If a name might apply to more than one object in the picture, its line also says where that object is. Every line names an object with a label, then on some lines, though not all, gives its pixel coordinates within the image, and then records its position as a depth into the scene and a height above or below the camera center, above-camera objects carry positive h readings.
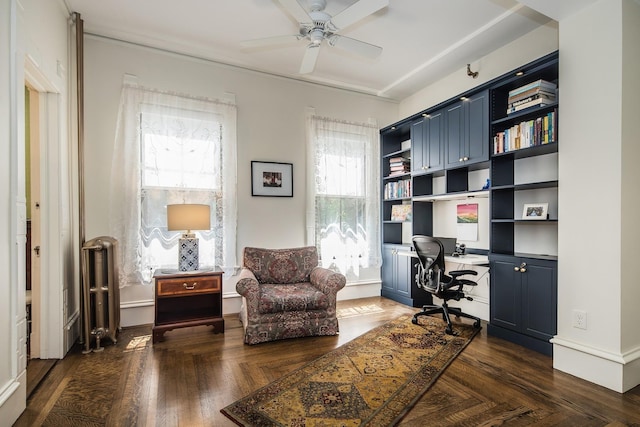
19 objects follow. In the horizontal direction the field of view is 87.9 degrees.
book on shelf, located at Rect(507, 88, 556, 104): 2.87 +1.04
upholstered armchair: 3.02 -0.82
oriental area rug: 1.88 -1.17
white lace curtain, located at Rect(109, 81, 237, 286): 3.42 +0.42
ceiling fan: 2.42 +1.49
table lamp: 3.16 -0.12
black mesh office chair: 3.36 -0.70
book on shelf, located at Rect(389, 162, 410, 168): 4.65 +0.65
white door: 2.63 -0.17
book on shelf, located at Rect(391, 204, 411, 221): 4.55 -0.01
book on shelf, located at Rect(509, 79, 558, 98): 2.86 +1.09
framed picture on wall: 4.08 +0.42
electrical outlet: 2.39 -0.80
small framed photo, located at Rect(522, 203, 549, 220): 3.03 -0.01
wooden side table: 3.11 -0.91
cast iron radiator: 2.82 -0.67
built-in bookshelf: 2.86 +0.38
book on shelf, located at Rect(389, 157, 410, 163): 4.65 +0.73
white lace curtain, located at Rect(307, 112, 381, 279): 4.39 +0.25
